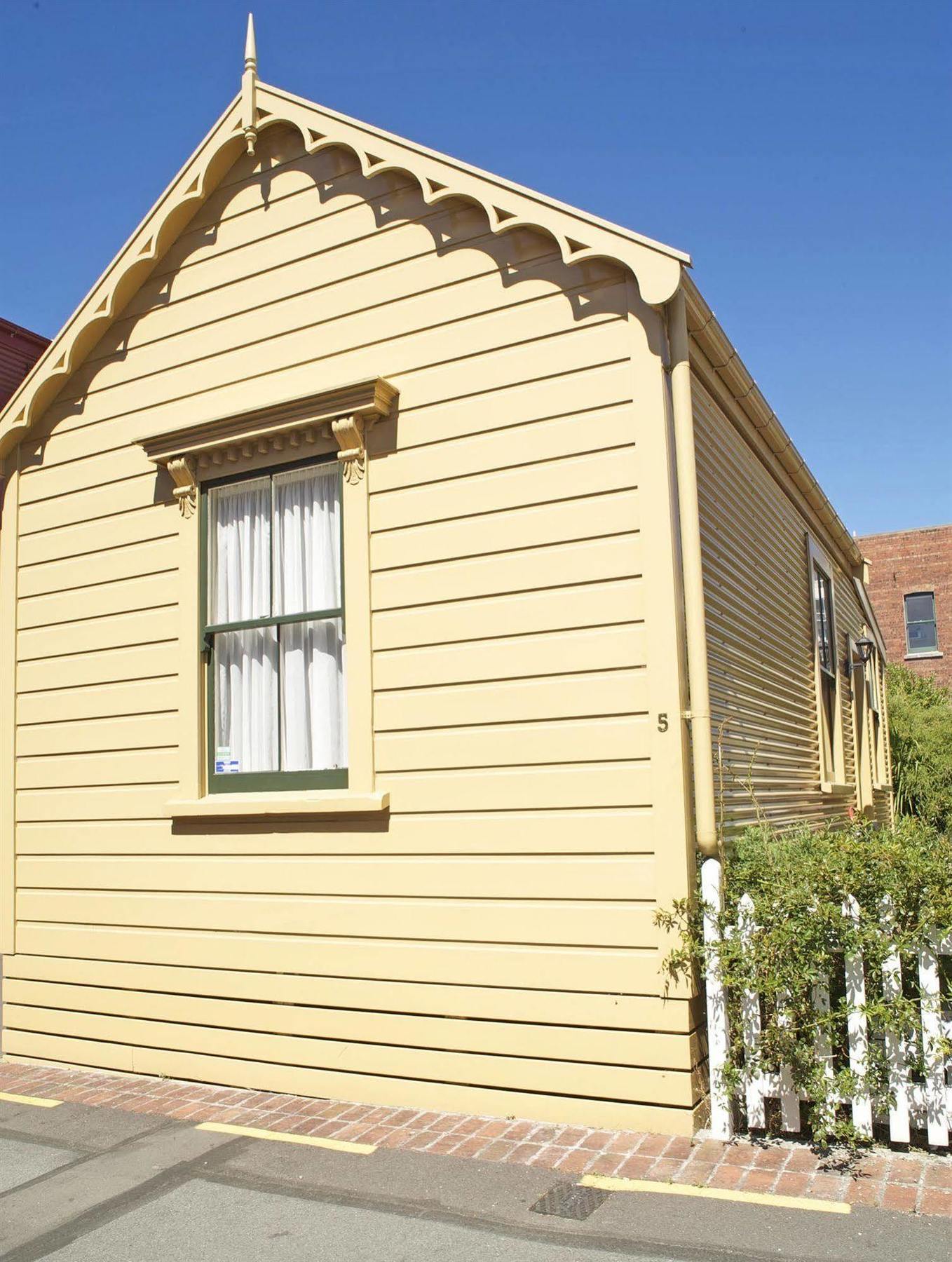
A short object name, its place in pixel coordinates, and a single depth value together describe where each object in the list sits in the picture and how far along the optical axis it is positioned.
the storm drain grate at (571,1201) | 4.64
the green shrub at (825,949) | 5.08
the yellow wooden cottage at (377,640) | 5.91
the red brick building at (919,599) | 31.80
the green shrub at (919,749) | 19.56
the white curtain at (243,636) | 7.32
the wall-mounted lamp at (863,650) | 15.21
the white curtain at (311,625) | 7.05
